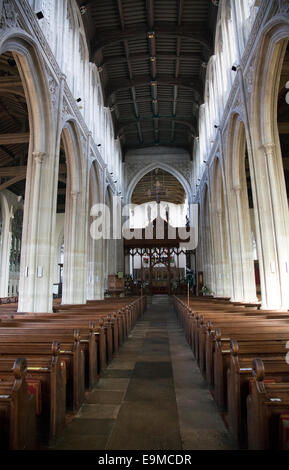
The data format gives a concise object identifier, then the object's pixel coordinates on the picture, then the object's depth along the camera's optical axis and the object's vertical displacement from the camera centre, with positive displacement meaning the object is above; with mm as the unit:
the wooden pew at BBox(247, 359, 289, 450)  1831 -807
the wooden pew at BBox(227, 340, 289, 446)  2332 -831
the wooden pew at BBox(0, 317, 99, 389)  3717 -643
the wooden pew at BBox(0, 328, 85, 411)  3008 -722
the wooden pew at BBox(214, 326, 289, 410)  3016 -739
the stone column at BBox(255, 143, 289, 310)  7148 +1251
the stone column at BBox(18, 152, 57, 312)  7469 +1250
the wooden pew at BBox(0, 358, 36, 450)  1814 -804
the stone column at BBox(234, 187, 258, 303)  10266 +1127
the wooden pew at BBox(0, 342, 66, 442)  2375 -856
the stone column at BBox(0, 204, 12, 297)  17516 +2030
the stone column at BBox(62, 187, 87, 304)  10992 +1177
